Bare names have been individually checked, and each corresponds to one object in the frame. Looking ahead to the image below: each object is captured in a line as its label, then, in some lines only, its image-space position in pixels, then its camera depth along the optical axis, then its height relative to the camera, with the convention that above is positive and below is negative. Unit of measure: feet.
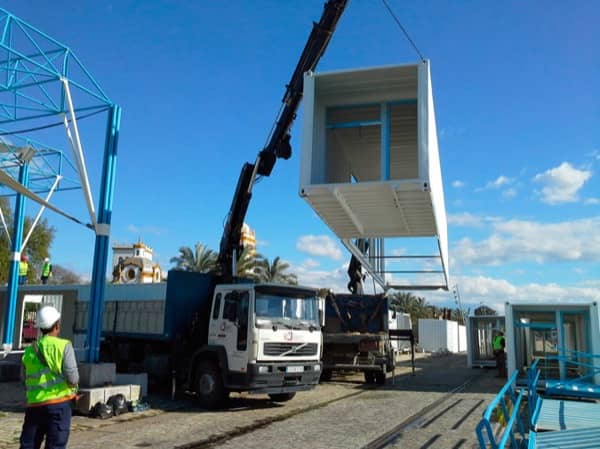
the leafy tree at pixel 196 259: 119.03 +14.07
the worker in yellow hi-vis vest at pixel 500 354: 64.01 -2.44
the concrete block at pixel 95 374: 33.81 -3.19
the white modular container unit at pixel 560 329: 44.98 +0.47
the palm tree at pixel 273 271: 125.18 +12.72
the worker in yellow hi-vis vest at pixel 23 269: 66.18 +6.11
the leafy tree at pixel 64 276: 198.19 +16.74
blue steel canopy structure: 35.94 +9.66
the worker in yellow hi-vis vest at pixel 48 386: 16.02 -1.91
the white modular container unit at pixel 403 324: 112.27 +1.33
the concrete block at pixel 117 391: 33.01 -4.09
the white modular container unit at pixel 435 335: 123.95 -0.92
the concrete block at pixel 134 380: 37.11 -3.79
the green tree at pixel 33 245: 113.91 +16.16
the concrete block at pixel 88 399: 31.88 -4.43
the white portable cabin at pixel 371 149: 33.53 +13.24
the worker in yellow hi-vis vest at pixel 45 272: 74.38 +6.54
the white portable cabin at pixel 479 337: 77.82 -0.75
